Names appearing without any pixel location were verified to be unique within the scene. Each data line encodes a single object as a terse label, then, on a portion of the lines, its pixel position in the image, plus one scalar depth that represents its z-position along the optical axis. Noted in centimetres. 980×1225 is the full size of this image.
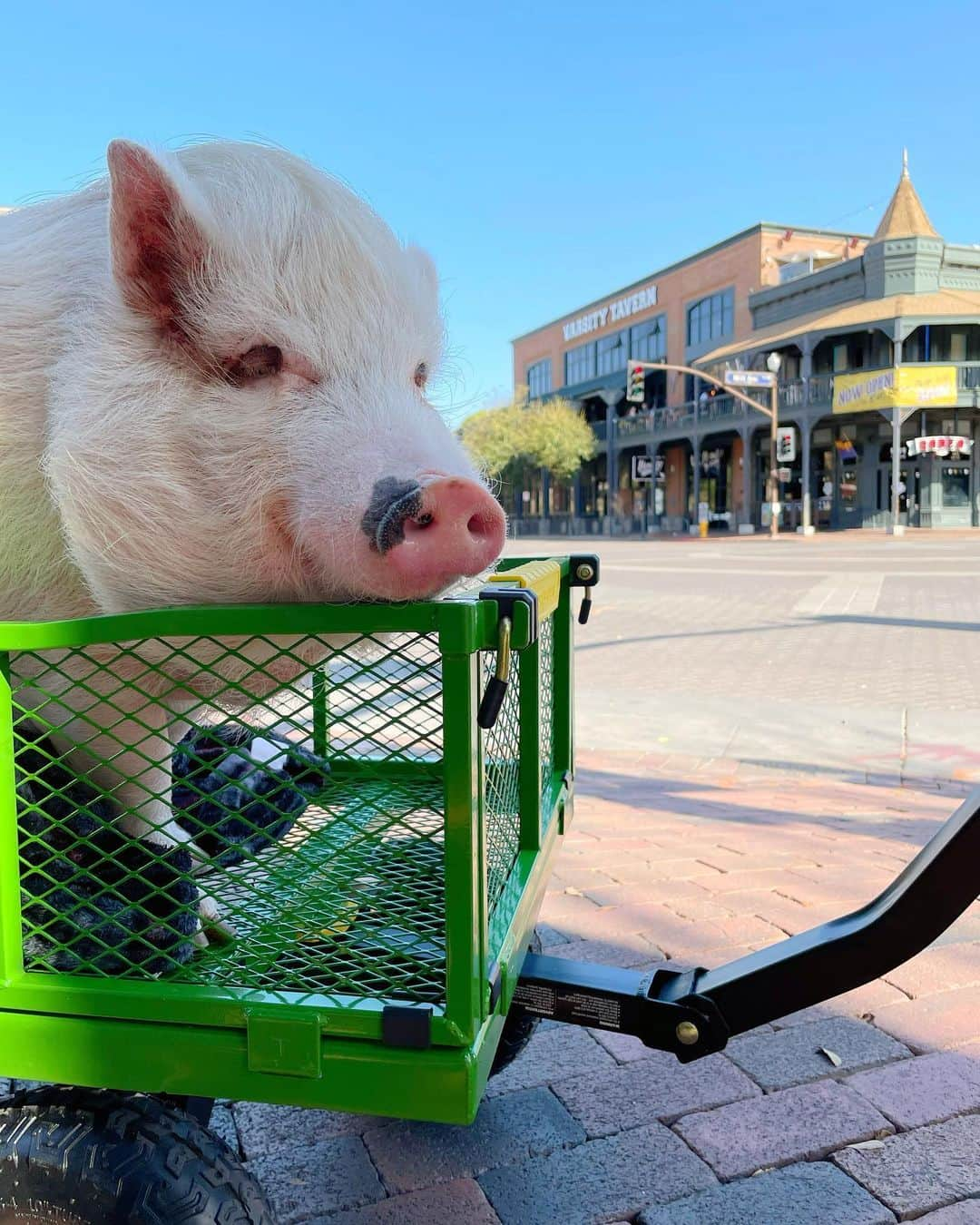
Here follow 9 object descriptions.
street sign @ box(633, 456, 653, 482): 3653
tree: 3872
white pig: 113
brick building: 2706
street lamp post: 2716
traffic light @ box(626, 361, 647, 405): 2778
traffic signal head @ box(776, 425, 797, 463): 2802
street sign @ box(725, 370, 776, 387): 2664
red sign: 2647
